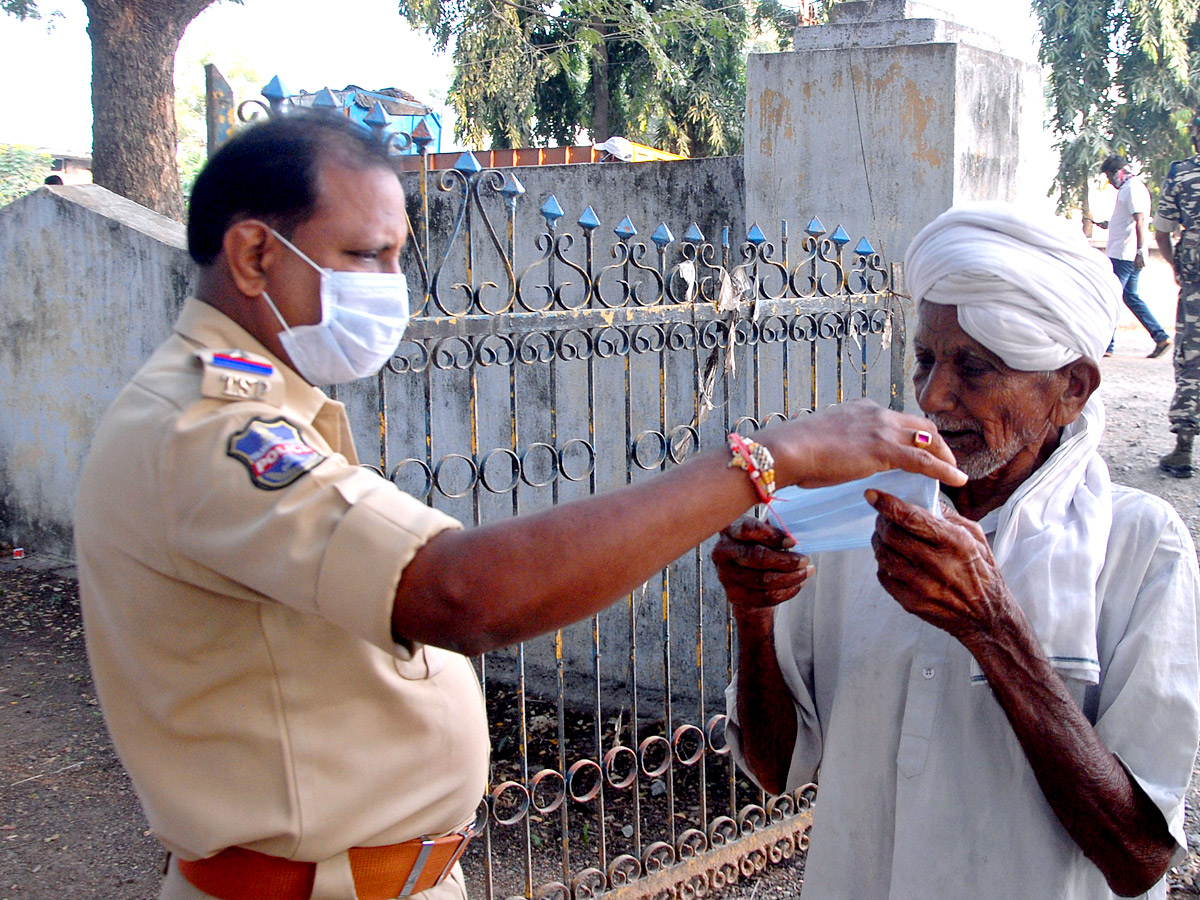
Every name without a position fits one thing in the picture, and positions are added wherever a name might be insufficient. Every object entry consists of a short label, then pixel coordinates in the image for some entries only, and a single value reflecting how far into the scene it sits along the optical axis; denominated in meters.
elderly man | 1.65
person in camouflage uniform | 7.11
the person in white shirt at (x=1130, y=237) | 10.49
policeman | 1.21
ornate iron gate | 3.33
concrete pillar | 4.50
